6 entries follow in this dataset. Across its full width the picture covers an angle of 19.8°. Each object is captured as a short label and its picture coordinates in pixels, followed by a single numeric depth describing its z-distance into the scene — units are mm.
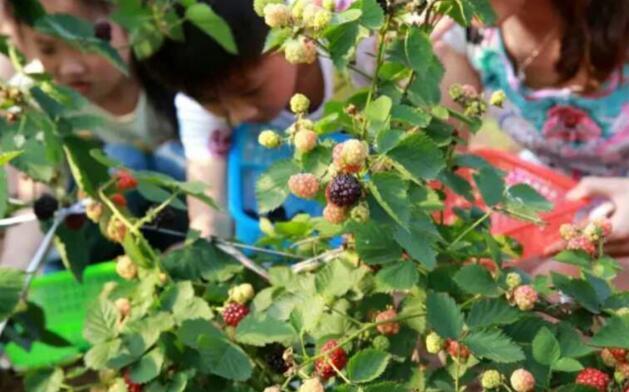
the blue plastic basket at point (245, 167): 2331
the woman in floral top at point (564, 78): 2052
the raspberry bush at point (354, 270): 1082
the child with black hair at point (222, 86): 1973
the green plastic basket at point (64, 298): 1845
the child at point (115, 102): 2254
